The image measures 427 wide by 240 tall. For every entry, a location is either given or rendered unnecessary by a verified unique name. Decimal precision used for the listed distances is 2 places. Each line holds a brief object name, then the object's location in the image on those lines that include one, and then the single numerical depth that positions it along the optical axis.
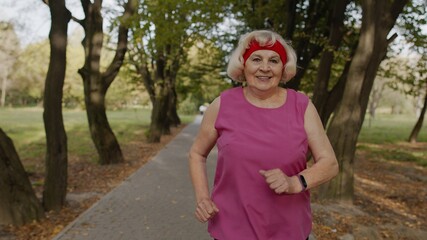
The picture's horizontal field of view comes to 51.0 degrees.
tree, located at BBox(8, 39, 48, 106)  59.18
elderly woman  2.21
